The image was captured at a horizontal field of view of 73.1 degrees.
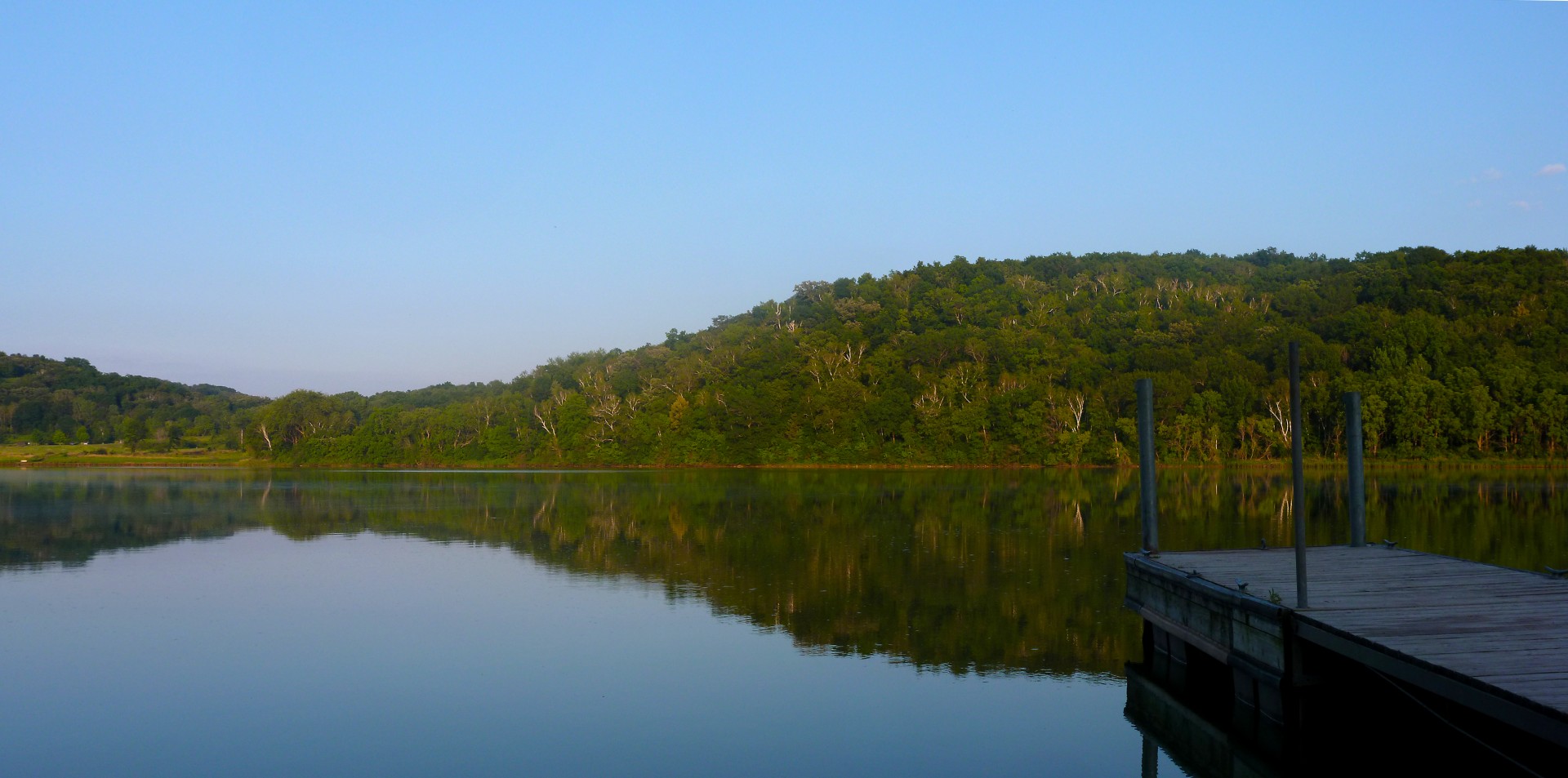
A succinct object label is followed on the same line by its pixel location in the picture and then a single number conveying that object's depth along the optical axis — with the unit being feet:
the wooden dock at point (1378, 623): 22.76
